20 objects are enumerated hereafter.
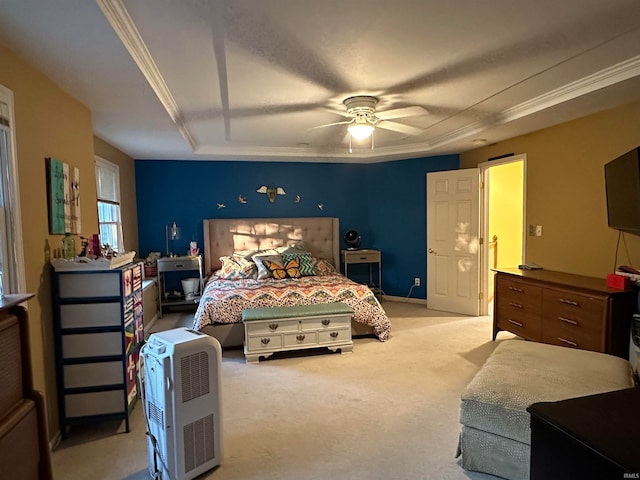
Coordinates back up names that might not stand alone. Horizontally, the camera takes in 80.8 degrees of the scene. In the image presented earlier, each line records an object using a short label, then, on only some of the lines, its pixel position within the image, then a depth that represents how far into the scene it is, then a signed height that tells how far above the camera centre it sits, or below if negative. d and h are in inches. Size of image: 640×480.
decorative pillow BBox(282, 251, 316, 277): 202.8 -21.2
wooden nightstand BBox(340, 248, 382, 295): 235.6 -22.3
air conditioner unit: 73.7 -36.0
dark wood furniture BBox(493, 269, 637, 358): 113.0 -31.3
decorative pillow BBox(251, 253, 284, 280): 193.9 -20.2
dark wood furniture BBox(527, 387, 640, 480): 35.4 -22.2
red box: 113.8 -19.7
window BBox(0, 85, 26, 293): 75.7 +4.1
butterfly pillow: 193.6 -23.7
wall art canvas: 93.0 +8.2
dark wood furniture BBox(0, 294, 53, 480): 47.4 -24.1
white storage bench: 143.7 -41.4
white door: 203.2 -11.6
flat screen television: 99.8 +7.4
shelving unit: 93.7 -29.8
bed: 154.9 -28.2
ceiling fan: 127.9 +38.6
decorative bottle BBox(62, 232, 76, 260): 96.0 -5.0
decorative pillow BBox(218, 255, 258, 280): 196.5 -23.9
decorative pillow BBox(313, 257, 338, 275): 211.3 -25.7
